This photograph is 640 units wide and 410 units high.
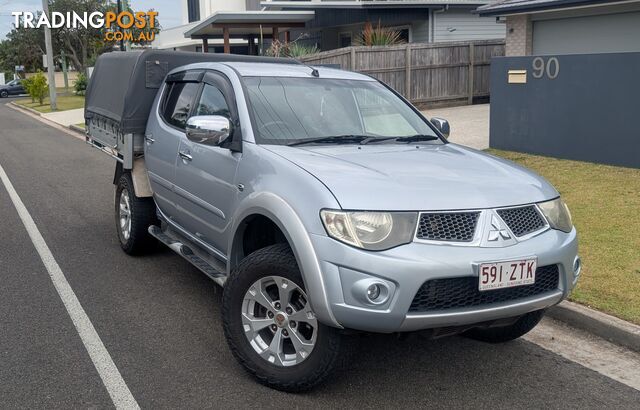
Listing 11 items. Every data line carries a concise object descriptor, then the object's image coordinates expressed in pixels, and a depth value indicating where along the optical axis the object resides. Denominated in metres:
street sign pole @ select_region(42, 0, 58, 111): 32.28
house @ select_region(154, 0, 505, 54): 24.03
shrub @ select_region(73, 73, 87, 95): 44.00
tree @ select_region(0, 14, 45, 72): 76.56
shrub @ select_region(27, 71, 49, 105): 37.88
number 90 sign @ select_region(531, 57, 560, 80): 11.31
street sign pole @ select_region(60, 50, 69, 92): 55.63
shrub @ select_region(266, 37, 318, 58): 20.38
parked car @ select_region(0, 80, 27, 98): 54.78
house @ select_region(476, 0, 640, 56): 15.05
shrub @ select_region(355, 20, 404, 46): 20.94
